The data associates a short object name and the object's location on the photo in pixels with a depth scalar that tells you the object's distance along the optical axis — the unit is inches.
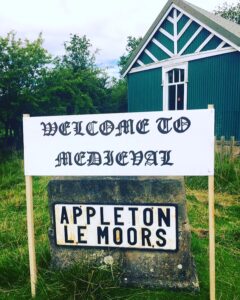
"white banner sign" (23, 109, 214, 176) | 90.9
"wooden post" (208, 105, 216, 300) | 90.1
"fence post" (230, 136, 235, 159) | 263.0
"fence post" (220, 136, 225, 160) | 266.7
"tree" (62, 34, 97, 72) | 807.7
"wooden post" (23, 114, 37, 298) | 100.7
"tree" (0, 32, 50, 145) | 439.8
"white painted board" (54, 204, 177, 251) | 99.1
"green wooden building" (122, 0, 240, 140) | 428.5
